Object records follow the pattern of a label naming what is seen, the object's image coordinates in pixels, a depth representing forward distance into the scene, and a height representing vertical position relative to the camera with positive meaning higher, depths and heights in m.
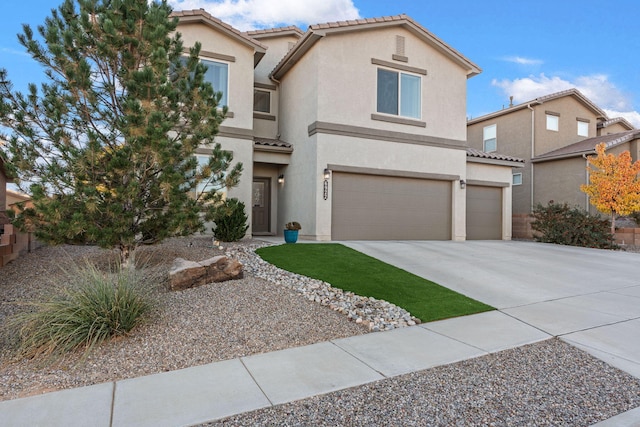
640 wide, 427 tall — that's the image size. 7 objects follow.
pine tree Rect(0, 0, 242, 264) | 5.82 +1.41
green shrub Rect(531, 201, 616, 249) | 13.71 -0.41
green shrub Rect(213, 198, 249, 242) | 10.67 -0.44
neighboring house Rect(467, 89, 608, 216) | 20.00 +4.87
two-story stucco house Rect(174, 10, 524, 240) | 12.24 +2.88
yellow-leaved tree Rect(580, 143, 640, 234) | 14.15 +1.21
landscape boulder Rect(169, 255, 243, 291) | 6.29 -1.06
